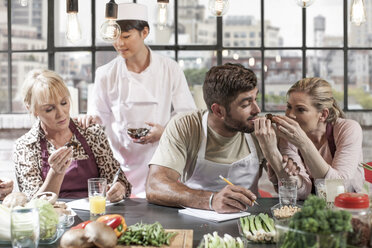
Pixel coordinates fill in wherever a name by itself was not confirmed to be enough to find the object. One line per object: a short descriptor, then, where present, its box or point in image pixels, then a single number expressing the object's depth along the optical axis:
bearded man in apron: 2.87
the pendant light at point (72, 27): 2.76
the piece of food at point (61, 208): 2.23
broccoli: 1.50
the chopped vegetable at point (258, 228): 2.02
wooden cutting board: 2.02
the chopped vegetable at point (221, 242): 1.90
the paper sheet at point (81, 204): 2.66
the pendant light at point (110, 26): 2.61
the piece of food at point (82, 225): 2.07
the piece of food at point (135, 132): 3.49
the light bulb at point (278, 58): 5.21
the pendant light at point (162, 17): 3.71
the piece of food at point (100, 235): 1.92
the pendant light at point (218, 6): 2.94
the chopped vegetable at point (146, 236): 2.03
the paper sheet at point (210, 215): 2.38
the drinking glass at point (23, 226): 1.88
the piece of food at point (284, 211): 2.24
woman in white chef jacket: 4.00
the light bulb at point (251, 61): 5.20
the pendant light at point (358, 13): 3.10
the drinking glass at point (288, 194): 2.43
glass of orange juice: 2.42
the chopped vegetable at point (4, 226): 2.03
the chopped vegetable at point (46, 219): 2.03
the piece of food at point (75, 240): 1.94
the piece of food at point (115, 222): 2.05
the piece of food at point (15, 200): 2.29
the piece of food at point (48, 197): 2.37
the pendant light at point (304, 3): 3.00
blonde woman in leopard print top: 3.12
